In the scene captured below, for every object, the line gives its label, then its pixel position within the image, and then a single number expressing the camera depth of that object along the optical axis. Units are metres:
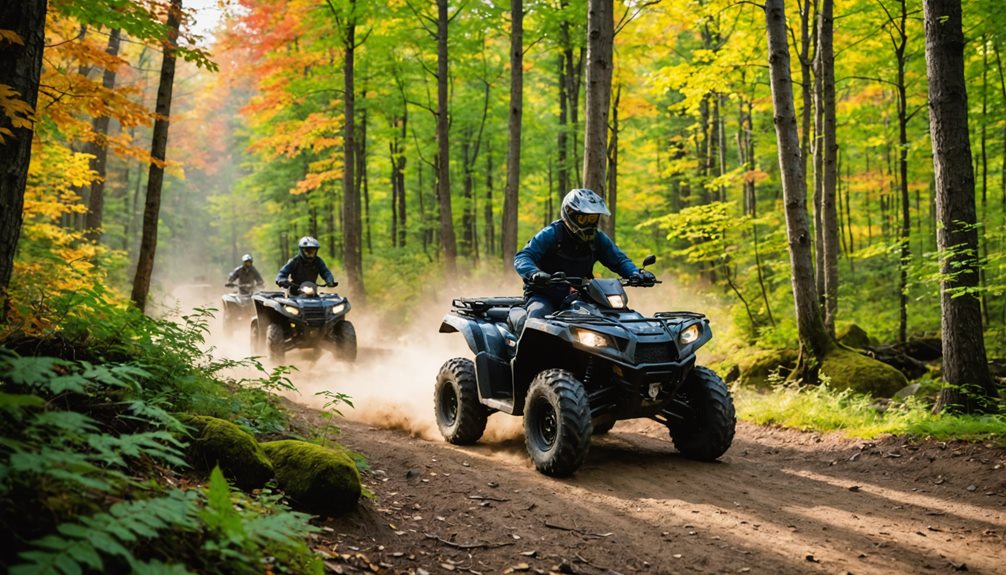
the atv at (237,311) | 15.59
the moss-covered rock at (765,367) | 9.36
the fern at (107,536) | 1.85
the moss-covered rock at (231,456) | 3.81
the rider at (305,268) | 11.88
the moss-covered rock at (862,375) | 8.37
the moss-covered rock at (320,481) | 3.80
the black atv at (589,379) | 5.17
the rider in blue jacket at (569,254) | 5.98
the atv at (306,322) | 11.37
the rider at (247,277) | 15.97
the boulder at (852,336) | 11.73
